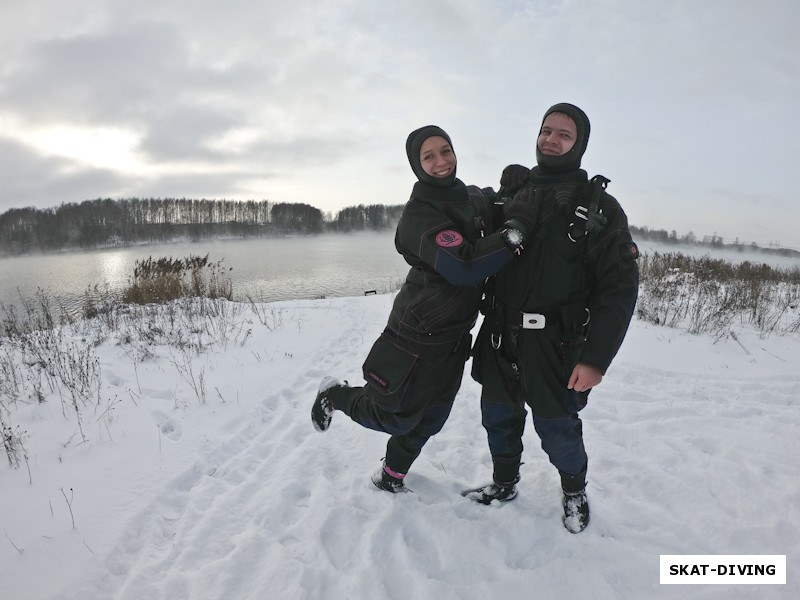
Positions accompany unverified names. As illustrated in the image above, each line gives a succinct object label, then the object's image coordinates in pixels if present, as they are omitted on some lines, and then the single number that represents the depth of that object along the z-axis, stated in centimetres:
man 199
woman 205
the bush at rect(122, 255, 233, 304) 1004
